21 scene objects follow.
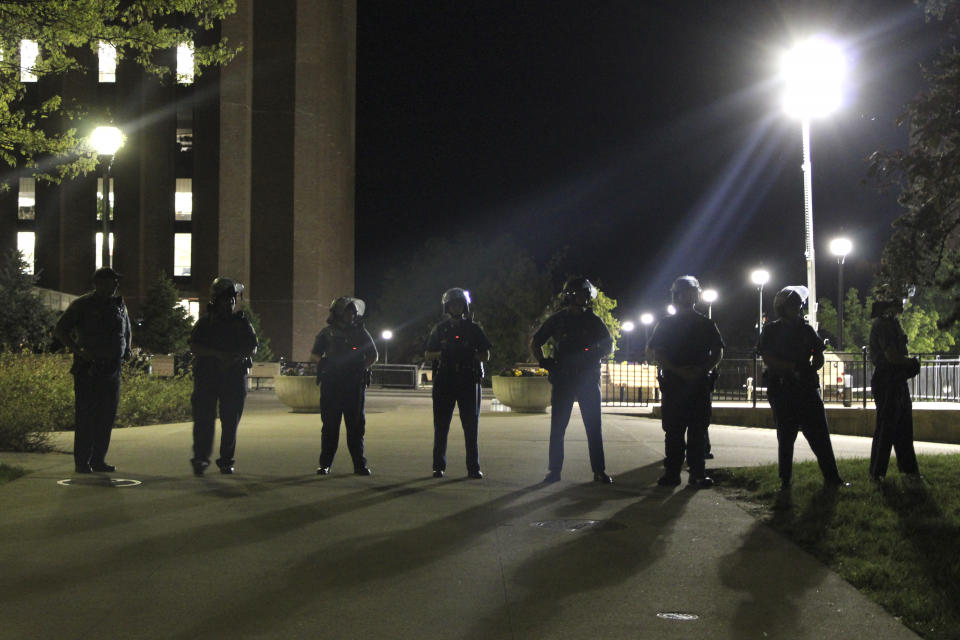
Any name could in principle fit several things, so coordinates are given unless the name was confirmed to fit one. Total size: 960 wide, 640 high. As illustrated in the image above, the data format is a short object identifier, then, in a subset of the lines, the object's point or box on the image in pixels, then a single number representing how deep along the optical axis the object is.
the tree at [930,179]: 8.34
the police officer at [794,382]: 8.50
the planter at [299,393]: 21.38
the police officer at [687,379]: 8.93
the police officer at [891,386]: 9.03
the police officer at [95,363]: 9.38
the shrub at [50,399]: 11.83
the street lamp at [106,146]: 14.95
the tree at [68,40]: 11.14
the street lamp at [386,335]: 76.25
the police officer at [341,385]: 9.70
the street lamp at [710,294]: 48.09
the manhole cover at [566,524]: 6.77
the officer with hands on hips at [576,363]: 9.15
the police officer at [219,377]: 9.53
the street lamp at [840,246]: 30.86
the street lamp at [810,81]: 16.83
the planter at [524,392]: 21.39
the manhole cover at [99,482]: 8.67
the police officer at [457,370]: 9.48
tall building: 59.09
